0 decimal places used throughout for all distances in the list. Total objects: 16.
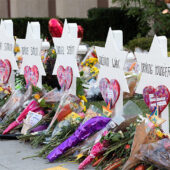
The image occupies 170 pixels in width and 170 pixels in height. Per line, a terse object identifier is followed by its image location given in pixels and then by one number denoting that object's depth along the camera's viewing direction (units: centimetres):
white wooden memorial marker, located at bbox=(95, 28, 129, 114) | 929
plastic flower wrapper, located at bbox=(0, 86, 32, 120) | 1134
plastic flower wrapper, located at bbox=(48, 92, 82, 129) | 988
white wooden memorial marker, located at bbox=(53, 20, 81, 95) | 1057
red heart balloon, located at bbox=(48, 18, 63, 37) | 1484
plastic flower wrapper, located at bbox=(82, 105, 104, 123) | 911
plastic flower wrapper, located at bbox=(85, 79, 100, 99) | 1440
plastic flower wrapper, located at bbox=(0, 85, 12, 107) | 1232
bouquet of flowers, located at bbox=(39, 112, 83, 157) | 923
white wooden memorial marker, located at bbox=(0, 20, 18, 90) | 1247
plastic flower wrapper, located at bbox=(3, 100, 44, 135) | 1082
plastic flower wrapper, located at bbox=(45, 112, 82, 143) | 952
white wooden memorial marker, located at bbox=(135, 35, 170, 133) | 828
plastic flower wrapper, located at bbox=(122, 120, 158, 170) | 755
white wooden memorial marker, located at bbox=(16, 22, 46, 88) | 1157
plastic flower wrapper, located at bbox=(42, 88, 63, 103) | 1062
